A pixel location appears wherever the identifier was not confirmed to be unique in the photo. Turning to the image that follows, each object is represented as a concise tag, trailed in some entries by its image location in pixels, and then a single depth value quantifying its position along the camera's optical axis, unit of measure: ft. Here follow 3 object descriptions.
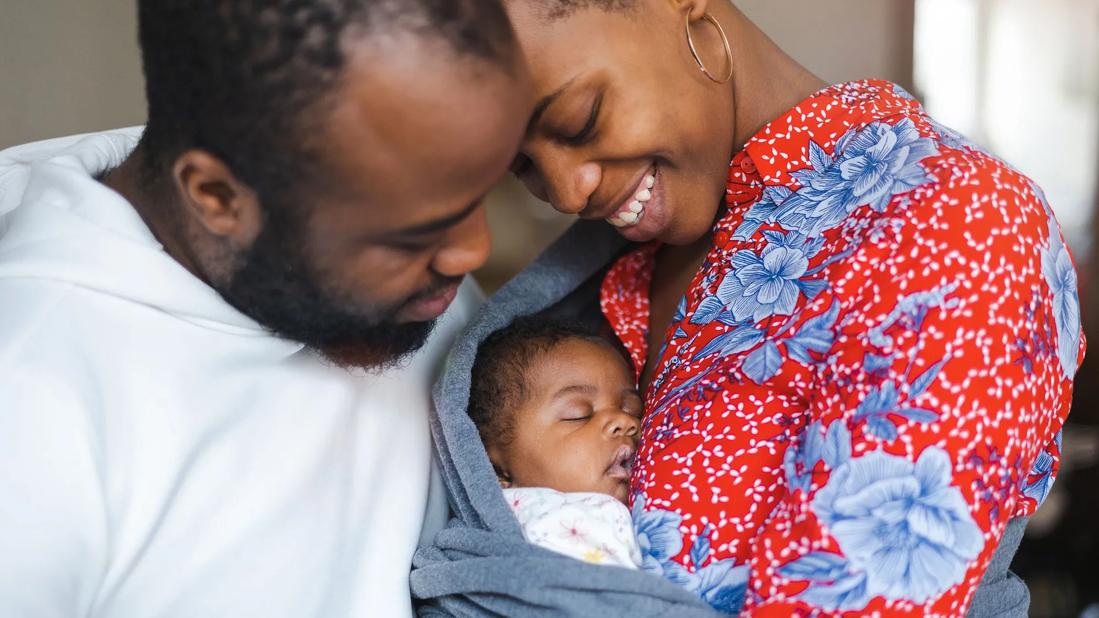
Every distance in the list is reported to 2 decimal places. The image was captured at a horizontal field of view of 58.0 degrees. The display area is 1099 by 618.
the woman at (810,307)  3.37
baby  4.61
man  3.07
